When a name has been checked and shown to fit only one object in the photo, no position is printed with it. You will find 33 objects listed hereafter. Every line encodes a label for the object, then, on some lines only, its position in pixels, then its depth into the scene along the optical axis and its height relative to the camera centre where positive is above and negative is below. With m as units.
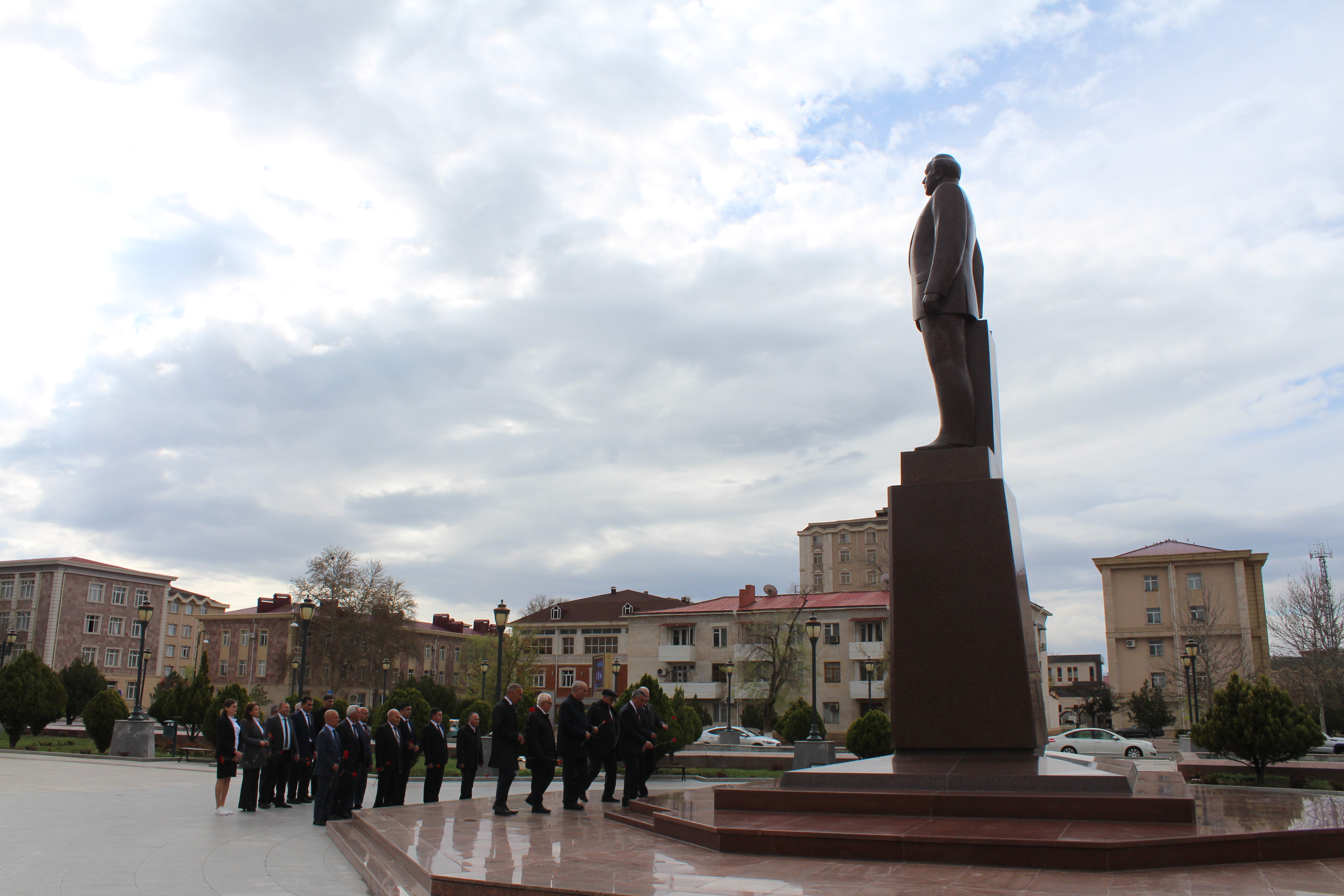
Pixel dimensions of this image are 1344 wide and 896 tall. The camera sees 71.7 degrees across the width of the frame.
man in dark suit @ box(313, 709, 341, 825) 10.99 -1.54
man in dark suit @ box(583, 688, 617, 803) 10.95 -1.14
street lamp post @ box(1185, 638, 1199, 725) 28.77 -0.43
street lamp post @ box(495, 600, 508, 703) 20.80 +0.41
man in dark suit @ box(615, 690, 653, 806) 10.56 -1.20
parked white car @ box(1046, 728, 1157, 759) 29.53 -3.38
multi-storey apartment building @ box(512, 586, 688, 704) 62.75 -0.29
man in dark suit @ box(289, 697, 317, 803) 13.15 -1.56
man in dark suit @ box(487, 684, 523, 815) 10.23 -1.19
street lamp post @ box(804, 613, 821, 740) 21.98 +0.20
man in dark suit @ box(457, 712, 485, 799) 12.75 -1.55
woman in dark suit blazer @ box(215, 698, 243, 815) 11.57 -1.40
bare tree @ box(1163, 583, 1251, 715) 45.22 -0.37
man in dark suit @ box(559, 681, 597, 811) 10.63 -1.19
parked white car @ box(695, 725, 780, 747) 36.97 -4.04
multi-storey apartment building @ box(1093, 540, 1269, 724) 52.50 +1.84
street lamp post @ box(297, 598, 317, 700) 22.47 +0.47
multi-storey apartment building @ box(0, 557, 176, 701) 64.12 +1.59
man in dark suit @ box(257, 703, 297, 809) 12.80 -1.69
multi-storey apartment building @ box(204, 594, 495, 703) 68.44 -1.19
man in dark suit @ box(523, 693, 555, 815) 10.46 -1.28
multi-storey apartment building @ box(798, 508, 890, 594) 71.81 +6.43
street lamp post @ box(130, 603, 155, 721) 24.39 +0.30
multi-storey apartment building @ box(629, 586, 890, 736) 50.62 -0.45
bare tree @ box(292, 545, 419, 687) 49.09 +1.04
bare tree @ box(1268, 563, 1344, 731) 37.62 +0.06
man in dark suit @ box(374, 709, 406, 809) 11.88 -1.53
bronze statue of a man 10.33 +3.71
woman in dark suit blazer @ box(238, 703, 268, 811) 11.98 -1.46
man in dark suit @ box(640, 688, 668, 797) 10.99 -1.01
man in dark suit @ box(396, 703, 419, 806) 12.10 -1.50
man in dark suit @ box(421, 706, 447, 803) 12.52 -1.55
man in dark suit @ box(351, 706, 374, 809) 11.88 -1.48
